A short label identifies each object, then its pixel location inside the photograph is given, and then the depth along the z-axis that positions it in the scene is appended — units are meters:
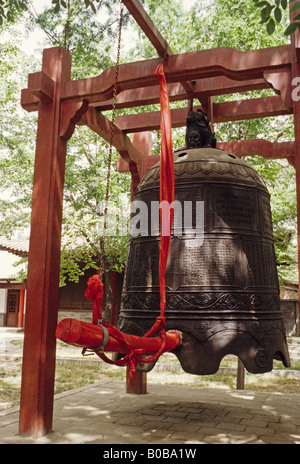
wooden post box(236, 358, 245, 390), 6.36
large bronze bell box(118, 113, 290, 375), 3.21
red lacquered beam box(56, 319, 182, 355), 2.11
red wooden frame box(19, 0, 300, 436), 3.61
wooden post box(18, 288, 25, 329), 18.00
